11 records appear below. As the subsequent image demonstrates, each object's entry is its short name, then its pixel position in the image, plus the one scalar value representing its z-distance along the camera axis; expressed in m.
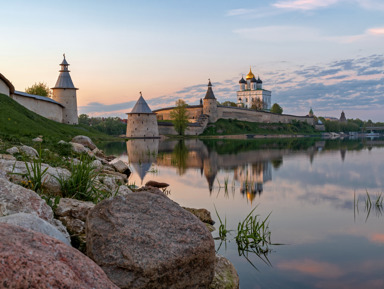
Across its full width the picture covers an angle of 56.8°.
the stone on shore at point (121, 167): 13.35
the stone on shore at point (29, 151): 8.51
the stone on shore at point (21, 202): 3.59
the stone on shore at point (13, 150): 8.24
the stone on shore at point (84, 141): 19.48
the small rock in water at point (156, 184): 11.72
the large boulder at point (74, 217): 4.11
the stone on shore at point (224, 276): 4.15
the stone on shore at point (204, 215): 7.25
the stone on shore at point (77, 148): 13.25
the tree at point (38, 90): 47.80
